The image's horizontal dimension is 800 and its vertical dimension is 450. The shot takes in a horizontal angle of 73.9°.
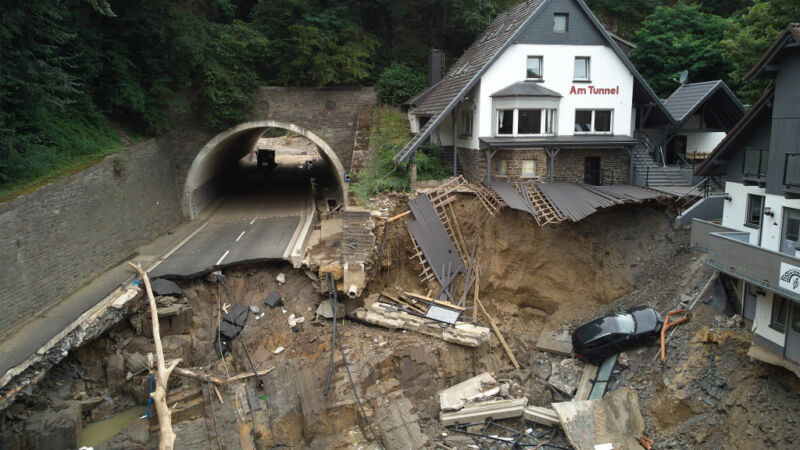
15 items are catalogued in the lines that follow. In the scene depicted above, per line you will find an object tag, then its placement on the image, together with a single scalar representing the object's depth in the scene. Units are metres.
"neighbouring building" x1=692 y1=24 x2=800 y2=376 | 12.84
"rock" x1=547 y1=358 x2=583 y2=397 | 16.38
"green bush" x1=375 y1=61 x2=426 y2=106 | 27.80
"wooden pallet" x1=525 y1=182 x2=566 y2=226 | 19.36
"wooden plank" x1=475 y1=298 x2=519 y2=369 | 17.88
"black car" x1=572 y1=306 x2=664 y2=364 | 15.84
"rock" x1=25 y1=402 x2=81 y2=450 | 13.73
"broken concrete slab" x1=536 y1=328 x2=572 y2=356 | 17.97
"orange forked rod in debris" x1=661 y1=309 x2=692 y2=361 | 15.58
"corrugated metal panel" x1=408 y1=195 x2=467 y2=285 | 19.73
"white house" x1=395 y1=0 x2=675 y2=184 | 21.56
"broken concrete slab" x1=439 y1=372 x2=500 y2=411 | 15.64
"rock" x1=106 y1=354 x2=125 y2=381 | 16.34
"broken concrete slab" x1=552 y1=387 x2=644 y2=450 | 14.00
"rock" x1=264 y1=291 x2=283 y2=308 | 18.72
